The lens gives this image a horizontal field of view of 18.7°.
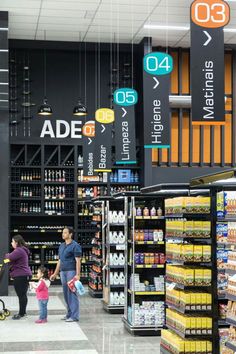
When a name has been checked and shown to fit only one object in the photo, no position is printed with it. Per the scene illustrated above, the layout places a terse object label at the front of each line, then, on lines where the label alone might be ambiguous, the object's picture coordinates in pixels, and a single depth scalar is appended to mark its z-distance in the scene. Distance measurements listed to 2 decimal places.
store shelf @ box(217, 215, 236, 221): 6.96
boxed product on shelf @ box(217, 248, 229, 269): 7.93
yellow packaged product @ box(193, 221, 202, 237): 8.04
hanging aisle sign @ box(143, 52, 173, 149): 11.48
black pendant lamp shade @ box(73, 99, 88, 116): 16.84
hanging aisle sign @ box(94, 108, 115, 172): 15.70
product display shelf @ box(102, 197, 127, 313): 12.89
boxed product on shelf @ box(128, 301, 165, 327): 10.57
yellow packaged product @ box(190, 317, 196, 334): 7.89
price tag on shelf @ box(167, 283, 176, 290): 8.21
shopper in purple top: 12.41
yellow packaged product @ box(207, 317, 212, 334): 7.93
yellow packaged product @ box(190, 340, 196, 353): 7.93
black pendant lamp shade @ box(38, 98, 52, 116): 16.69
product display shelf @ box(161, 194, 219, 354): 7.90
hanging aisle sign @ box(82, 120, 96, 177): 17.06
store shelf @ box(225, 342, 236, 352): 6.47
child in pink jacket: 11.74
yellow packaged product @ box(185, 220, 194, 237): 8.07
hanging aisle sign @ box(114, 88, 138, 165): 14.43
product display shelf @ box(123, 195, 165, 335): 10.60
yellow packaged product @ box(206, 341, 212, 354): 7.97
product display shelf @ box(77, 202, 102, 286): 18.64
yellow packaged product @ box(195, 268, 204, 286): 7.92
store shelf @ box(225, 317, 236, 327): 6.51
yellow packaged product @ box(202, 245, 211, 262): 7.97
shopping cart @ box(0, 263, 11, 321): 12.25
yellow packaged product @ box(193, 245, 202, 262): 7.98
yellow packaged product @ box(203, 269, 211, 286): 7.92
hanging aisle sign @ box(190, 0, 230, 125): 7.89
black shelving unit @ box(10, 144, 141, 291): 18.47
